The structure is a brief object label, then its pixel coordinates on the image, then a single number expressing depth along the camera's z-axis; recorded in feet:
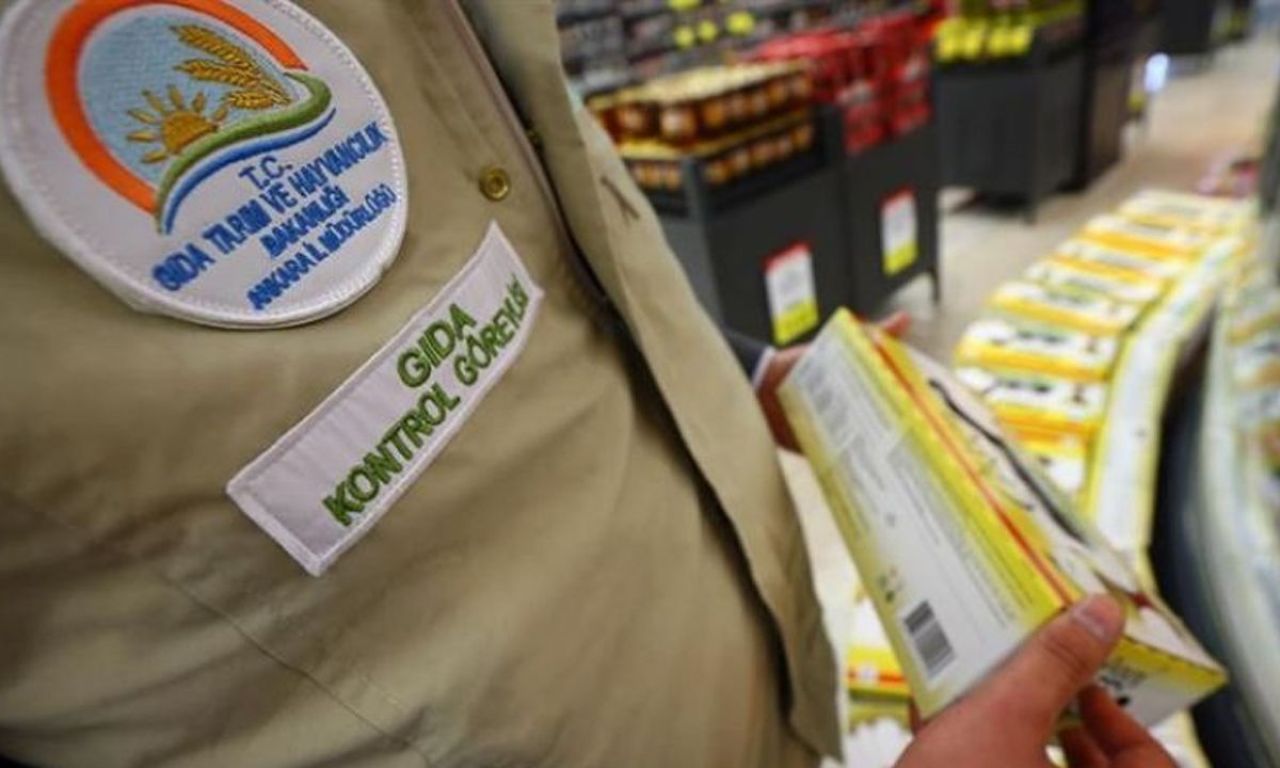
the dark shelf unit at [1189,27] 21.61
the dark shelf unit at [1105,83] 12.53
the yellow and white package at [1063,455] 3.89
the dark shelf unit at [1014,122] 11.54
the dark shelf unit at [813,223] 7.14
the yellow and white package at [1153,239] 5.69
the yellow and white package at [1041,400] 4.25
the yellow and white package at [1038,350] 4.67
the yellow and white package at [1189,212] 6.01
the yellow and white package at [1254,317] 3.17
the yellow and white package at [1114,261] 5.52
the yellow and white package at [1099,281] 5.27
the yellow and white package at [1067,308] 5.01
